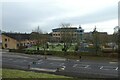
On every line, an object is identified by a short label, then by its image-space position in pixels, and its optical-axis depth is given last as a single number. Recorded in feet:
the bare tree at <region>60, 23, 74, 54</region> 83.62
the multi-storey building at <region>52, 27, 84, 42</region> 85.74
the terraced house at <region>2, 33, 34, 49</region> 105.92
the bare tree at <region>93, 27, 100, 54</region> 73.81
